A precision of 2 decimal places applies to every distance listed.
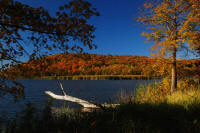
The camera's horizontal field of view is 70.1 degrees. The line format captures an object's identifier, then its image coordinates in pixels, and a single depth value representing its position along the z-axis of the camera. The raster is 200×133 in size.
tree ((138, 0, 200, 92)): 8.87
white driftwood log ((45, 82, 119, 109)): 9.68
